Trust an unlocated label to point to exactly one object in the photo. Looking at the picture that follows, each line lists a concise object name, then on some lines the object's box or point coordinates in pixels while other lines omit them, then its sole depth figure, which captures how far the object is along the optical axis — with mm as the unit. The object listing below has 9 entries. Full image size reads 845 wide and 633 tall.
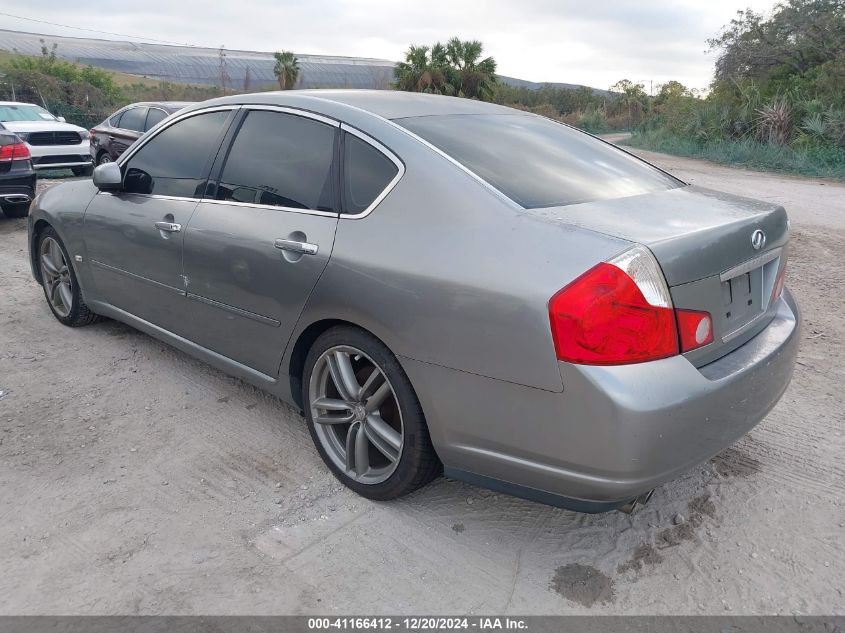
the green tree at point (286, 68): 37094
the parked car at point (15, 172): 8688
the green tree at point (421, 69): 32688
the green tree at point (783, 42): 22875
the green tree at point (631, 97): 39562
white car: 12469
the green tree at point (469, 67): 33125
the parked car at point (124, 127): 12094
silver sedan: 2174
